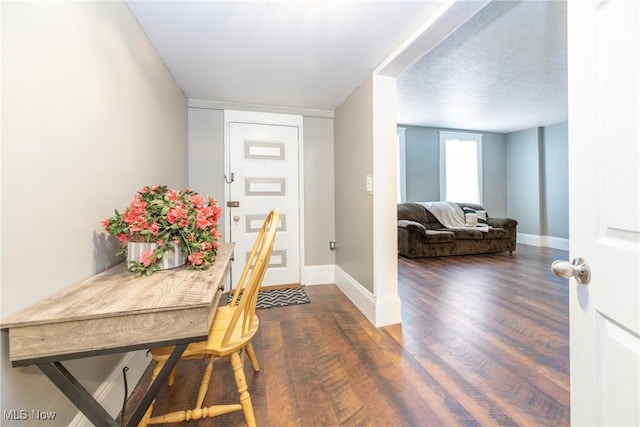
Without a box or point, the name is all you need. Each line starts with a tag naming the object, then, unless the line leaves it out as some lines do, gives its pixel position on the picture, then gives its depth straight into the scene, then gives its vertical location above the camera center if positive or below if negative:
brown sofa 4.62 -0.41
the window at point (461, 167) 5.78 +1.03
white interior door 0.54 +0.01
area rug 2.68 -0.88
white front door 3.05 +0.38
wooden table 0.73 -0.32
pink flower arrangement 1.10 -0.04
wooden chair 1.12 -0.57
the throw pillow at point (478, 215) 5.21 -0.04
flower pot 1.11 -0.16
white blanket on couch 5.12 +0.00
